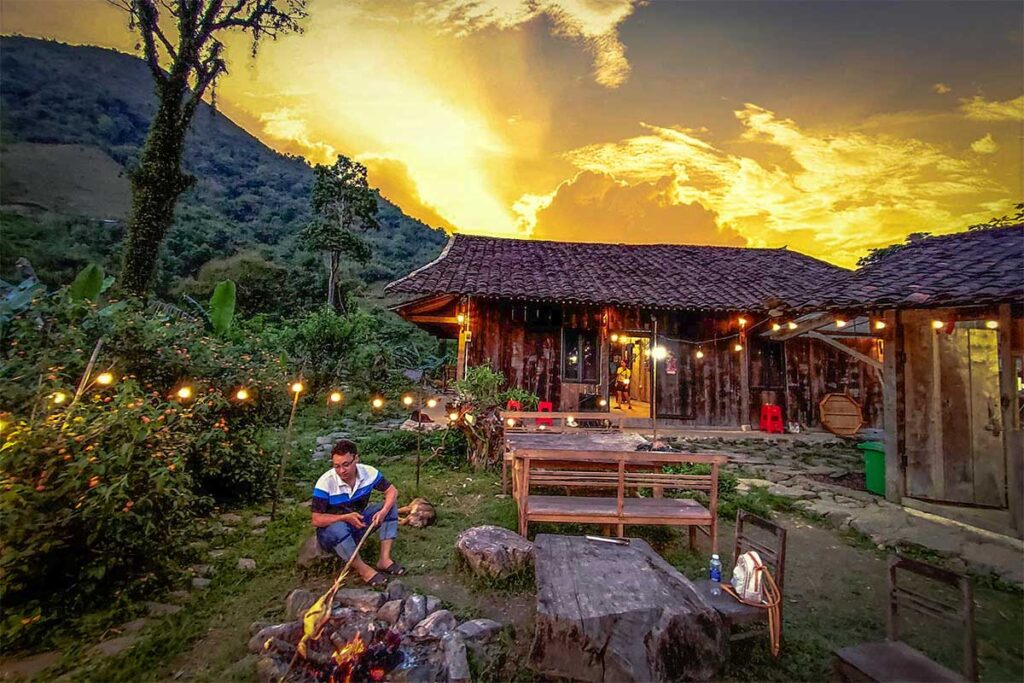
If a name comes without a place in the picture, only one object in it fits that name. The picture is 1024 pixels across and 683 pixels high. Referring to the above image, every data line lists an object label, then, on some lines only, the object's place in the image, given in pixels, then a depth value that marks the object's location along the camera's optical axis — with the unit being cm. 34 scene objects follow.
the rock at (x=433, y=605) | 358
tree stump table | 268
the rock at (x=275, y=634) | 306
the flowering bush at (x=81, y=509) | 311
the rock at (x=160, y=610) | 346
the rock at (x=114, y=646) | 295
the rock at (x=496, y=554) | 416
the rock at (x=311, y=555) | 424
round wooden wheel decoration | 1236
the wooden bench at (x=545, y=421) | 730
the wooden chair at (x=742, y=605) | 302
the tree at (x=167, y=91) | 970
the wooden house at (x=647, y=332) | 1162
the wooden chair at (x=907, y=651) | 230
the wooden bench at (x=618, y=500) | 462
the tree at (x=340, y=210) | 2461
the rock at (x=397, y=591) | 373
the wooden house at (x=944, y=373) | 590
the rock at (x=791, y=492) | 689
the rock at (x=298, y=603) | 346
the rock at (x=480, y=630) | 321
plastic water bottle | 338
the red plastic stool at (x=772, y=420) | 1224
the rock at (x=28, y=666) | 272
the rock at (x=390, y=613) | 342
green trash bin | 688
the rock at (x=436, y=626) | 324
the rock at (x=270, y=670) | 273
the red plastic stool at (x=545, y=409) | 811
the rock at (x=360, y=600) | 356
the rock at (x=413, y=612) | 336
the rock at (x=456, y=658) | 276
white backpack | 315
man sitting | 412
